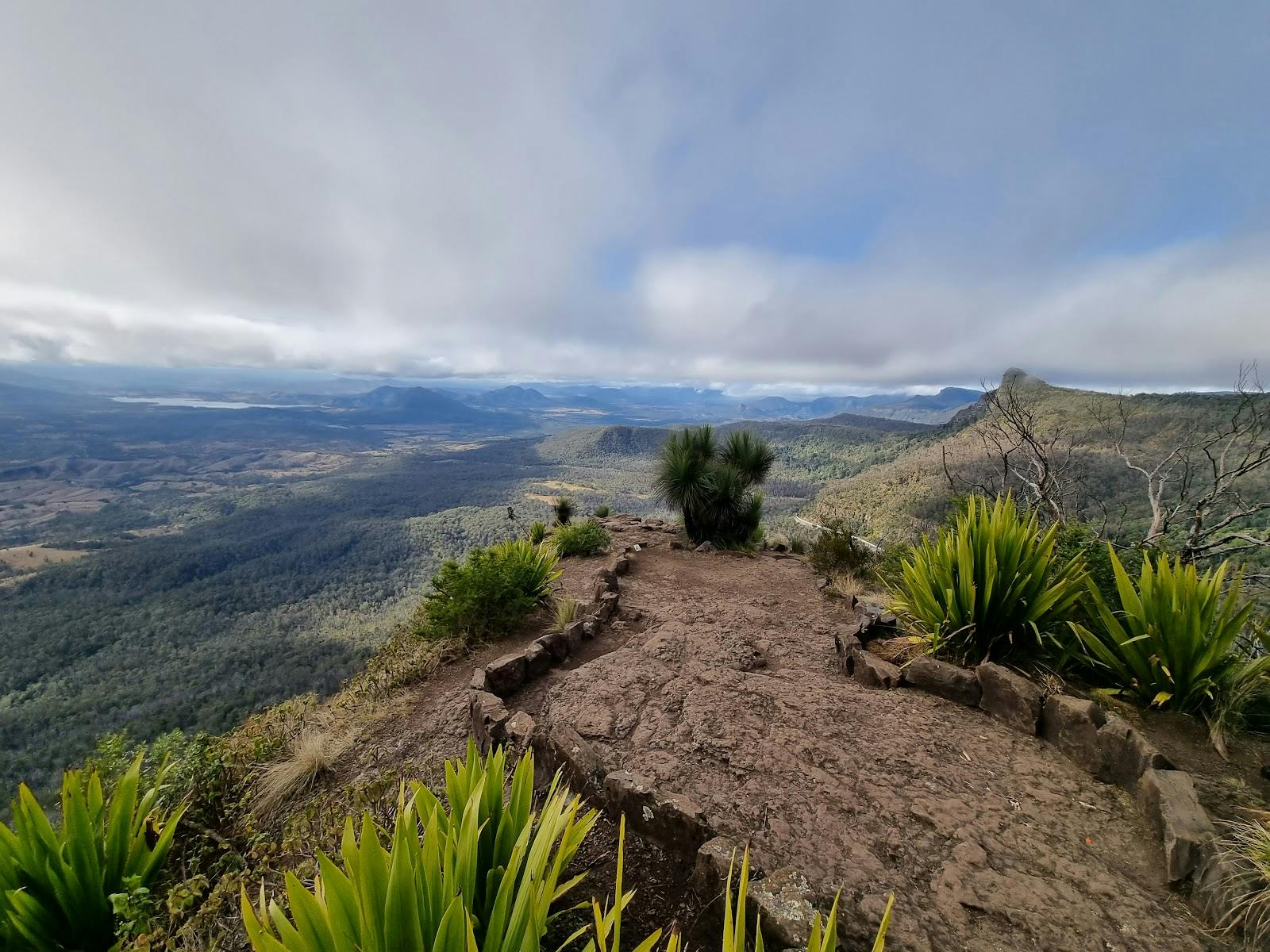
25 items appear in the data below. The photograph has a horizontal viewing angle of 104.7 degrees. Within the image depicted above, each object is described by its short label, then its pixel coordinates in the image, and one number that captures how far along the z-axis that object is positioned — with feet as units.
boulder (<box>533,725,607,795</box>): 9.41
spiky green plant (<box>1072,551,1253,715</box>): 10.02
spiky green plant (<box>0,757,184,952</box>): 6.91
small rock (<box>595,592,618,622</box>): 20.27
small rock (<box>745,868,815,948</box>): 6.17
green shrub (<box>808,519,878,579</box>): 26.91
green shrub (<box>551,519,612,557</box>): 34.68
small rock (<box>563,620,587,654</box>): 17.39
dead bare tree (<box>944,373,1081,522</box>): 19.92
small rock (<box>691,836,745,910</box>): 7.10
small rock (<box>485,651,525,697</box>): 14.48
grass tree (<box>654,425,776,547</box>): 38.01
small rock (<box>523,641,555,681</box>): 15.42
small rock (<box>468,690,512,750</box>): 11.80
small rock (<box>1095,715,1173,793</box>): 8.59
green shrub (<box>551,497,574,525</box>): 46.80
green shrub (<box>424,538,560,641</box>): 19.07
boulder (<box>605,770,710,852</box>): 8.07
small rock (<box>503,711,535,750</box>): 11.15
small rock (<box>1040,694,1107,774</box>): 9.46
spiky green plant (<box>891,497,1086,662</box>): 12.25
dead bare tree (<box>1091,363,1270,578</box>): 15.28
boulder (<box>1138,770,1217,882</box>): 7.07
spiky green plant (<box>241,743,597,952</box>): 4.57
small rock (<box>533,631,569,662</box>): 16.45
